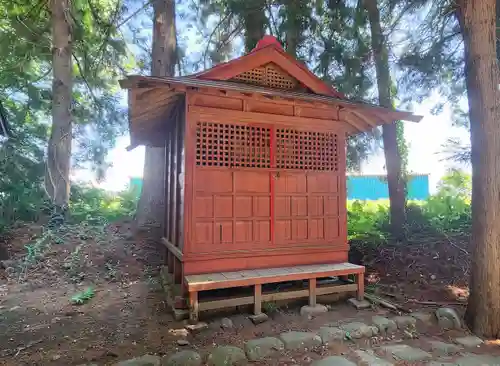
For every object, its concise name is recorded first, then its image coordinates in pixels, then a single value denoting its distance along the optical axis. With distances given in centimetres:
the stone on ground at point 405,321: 469
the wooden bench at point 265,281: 442
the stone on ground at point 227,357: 355
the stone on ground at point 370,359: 363
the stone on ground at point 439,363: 374
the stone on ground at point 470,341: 436
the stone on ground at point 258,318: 457
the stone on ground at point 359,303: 519
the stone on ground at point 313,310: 493
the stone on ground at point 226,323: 438
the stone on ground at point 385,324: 454
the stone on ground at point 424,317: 487
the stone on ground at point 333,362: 359
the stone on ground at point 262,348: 375
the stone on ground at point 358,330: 433
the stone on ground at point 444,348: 410
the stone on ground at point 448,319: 479
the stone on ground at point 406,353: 383
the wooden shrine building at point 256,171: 489
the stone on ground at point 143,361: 334
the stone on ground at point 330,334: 418
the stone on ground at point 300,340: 397
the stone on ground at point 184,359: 344
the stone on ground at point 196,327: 422
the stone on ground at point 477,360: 380
